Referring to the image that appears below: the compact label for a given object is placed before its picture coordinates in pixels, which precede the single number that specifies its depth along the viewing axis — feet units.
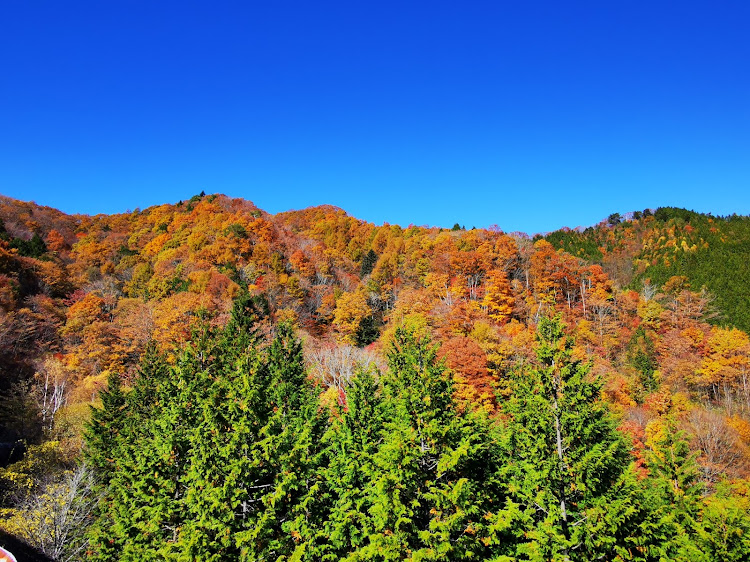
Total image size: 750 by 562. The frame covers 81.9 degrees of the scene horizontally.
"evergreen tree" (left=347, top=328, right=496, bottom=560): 40.54
